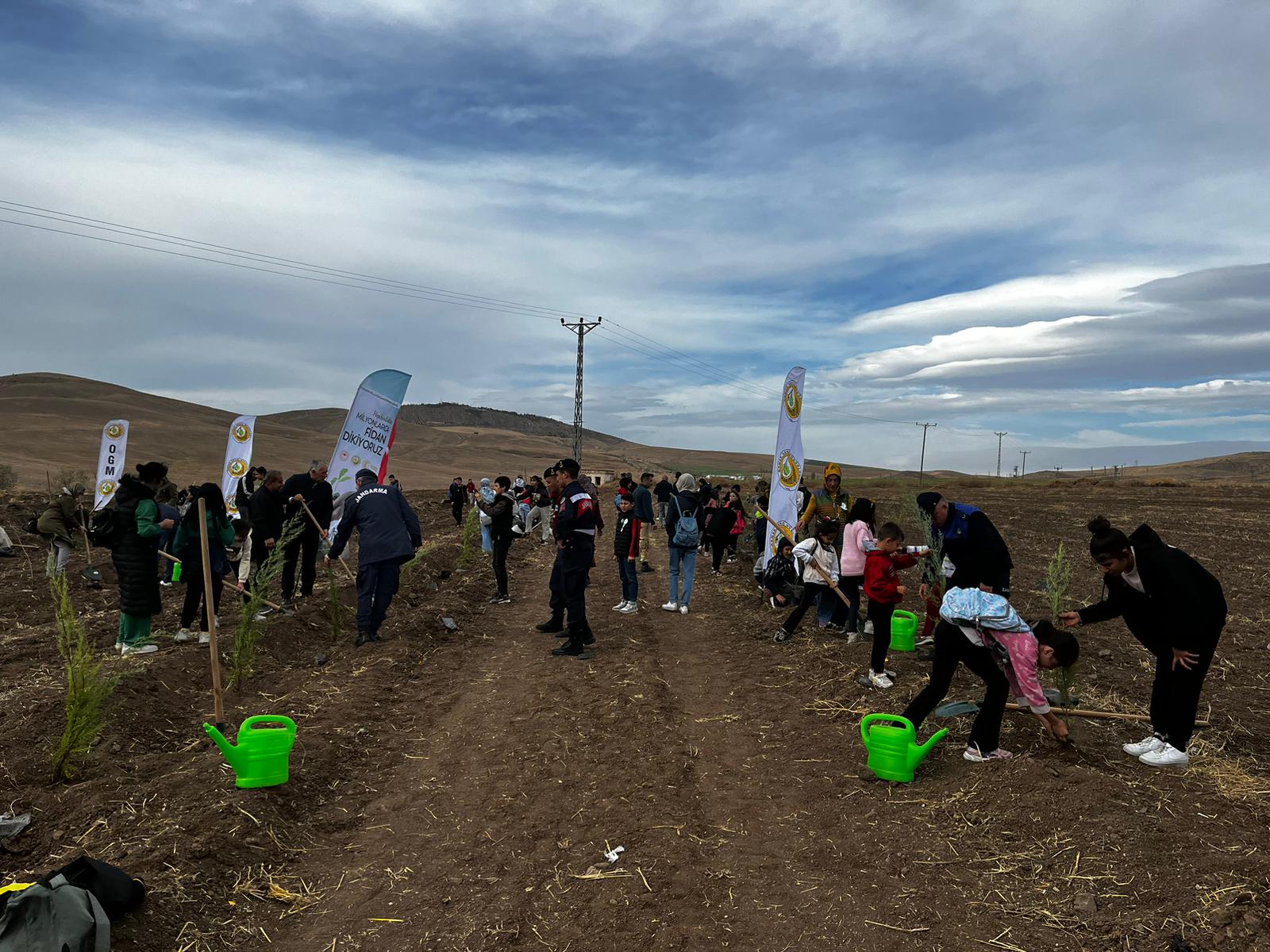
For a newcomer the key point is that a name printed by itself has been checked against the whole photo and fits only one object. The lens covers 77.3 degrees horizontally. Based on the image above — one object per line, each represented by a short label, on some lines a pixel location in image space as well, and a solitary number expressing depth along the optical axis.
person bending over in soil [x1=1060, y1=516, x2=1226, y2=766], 4.95
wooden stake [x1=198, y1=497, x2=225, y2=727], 5.57
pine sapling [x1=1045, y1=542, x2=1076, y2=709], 6.14
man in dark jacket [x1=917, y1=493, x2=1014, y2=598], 6.82
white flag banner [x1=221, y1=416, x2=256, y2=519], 16.34
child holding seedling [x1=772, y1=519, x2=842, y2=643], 8.59
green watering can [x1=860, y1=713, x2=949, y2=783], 5.18
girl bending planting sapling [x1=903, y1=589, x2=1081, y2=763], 5.13
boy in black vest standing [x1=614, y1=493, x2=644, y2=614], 10.53
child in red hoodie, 6.75
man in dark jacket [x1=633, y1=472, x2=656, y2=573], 13.56
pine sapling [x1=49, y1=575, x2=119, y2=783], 5.05
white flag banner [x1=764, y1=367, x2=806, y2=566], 11.17
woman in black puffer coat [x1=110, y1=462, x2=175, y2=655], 7.87
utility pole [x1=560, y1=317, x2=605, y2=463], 42.75
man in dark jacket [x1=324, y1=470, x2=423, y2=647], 8.77
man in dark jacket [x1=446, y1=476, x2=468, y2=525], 22.48
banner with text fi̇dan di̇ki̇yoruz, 10.87
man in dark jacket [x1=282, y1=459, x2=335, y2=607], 10.65
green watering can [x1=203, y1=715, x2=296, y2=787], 4.81
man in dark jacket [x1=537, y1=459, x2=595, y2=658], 8.61
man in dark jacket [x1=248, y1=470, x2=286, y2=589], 10.37
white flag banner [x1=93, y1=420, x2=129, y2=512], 16.11
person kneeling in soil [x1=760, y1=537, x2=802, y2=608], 11.02
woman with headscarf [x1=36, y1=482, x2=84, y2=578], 12.07
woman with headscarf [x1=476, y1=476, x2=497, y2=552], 13.18
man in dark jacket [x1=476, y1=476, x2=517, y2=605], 11.11
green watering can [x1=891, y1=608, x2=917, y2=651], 8.45
